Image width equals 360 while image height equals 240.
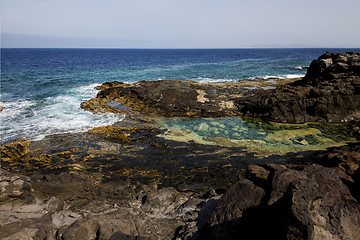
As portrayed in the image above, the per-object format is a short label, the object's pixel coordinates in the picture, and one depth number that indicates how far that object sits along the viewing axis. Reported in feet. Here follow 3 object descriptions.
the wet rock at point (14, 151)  37.35
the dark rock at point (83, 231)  18.59
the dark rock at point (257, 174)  20.44
